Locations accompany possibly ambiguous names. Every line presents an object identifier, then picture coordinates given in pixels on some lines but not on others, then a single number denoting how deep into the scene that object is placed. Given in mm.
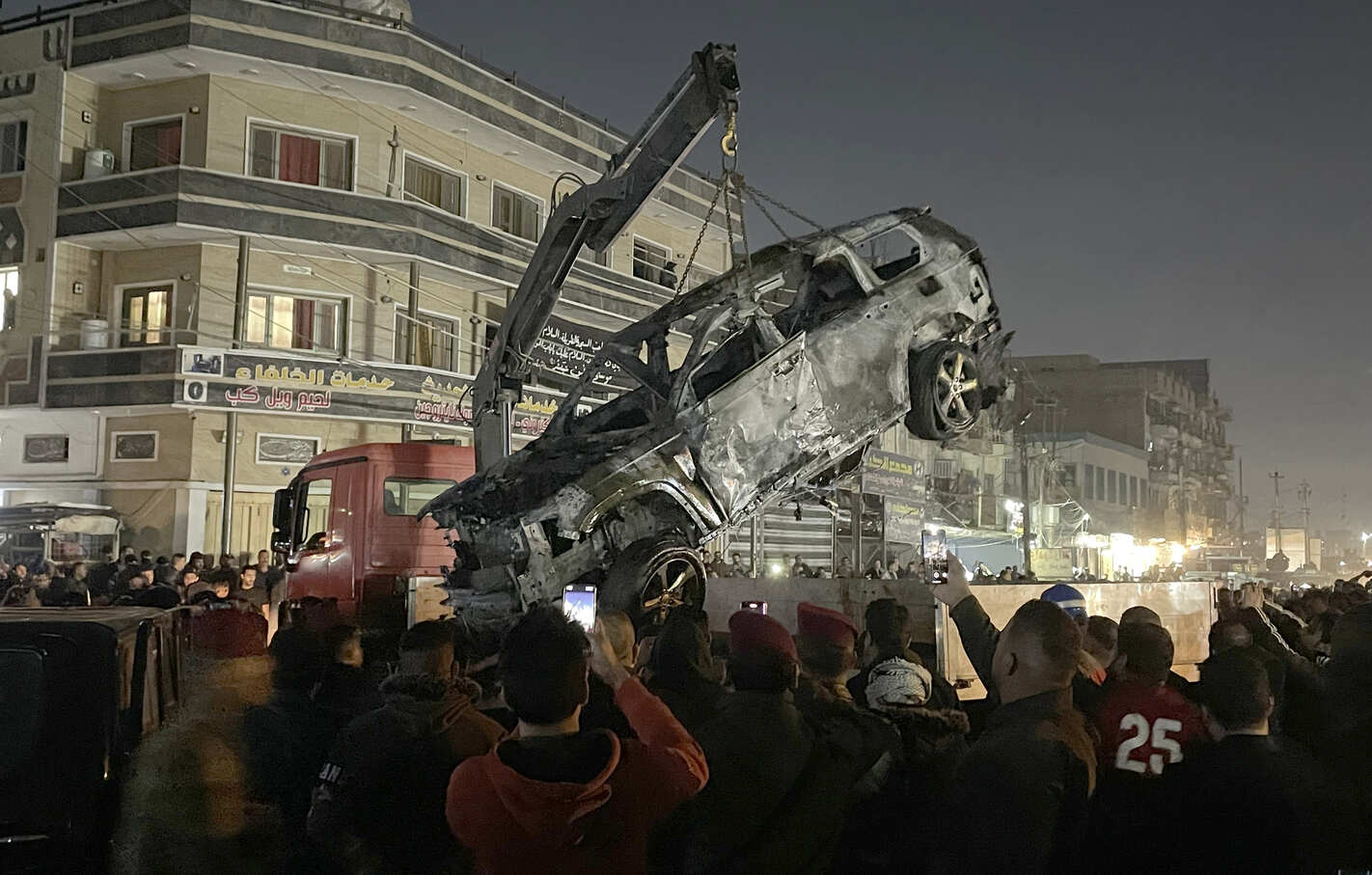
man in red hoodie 2293
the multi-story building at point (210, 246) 21516
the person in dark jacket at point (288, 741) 3627
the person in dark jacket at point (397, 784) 3125
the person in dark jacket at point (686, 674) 3711
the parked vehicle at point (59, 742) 3637
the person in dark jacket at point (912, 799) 3479
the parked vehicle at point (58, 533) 19000
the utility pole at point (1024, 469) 27311
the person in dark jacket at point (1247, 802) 2824
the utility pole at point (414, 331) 23844
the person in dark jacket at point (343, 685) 4539
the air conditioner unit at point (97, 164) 22688
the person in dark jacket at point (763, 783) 2873
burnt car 7742
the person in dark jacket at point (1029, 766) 2475
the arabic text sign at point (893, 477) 28141
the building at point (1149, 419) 63000
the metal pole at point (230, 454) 21514
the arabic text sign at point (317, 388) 21125
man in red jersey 3355
